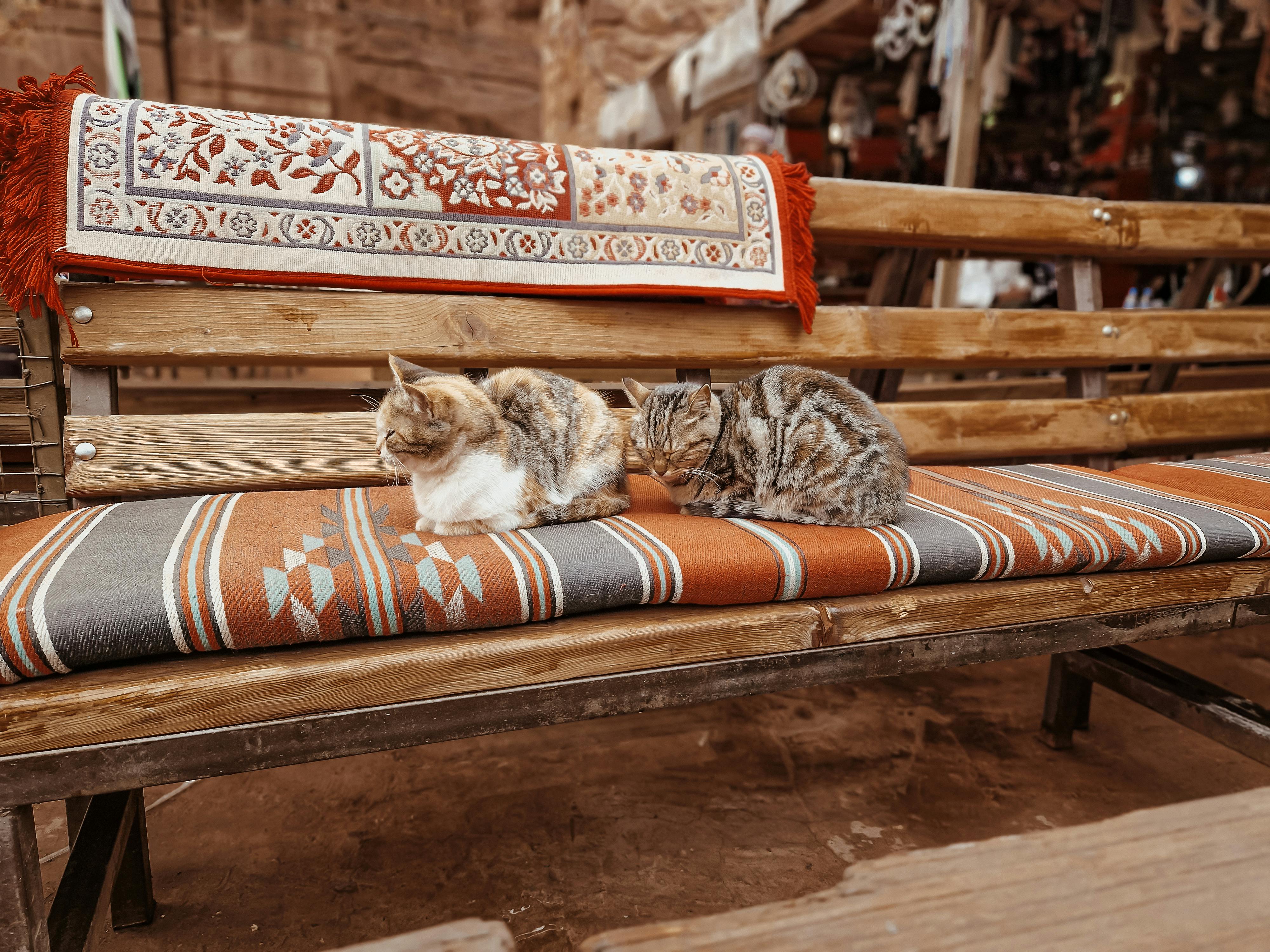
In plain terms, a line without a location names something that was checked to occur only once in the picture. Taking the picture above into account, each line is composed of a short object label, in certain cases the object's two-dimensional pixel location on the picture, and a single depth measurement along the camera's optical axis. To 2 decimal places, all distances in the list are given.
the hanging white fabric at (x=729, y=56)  6.07
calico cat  1.39
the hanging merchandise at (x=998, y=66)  5.13
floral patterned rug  1.53
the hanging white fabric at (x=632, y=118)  7.97
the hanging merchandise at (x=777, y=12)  5.46
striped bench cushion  1.04
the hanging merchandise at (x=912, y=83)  5.54
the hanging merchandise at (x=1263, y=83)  5.16
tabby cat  1.51
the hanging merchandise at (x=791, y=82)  5.69
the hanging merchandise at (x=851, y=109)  6.29
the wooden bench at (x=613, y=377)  1.04
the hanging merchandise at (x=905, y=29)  4.66
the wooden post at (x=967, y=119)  4.25
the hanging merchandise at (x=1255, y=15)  4.49
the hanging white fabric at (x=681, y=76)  7.01
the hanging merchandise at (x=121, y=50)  5.03
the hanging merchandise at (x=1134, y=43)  4.81
